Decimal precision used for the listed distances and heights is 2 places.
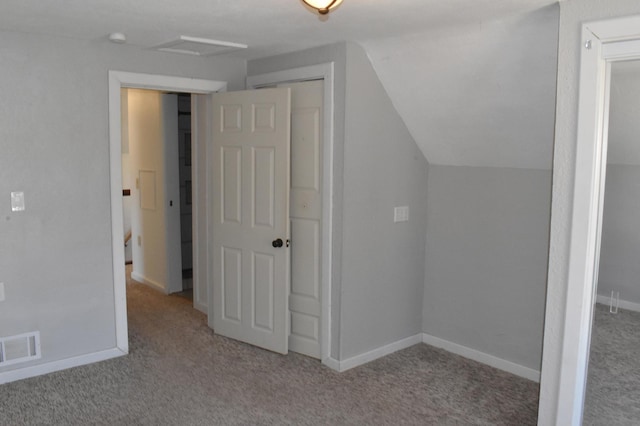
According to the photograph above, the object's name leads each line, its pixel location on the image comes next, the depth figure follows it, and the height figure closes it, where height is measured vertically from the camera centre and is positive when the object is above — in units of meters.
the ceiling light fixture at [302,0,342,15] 2.04 +0.58
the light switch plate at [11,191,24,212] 3.54 -0.26
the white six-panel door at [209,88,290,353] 3.95 -0.38
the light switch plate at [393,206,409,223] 4.06 -0.35
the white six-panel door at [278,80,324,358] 3.87 -0.37
